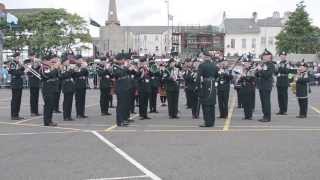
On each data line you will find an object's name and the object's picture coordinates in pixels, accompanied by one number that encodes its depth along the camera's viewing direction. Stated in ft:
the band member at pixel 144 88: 60.75
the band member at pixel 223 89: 62.49
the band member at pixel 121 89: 53.52
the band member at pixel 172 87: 62.69
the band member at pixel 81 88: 62.23
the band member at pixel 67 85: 59.57
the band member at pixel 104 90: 65.88
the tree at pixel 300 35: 285.43
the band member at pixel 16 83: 59.93
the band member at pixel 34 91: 65.40
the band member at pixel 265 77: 59.62
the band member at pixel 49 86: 53.72
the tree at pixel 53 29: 275.39
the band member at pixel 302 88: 62.59
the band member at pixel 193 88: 63.00
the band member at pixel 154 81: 64.18
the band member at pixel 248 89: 61.41
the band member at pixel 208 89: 52.65
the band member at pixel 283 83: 67.62
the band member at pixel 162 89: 64.75
